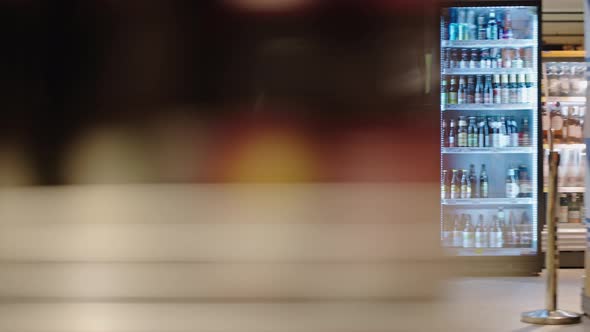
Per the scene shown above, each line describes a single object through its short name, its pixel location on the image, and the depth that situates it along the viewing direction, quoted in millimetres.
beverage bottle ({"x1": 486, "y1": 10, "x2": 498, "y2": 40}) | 8859
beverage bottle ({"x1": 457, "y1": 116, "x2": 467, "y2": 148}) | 8859
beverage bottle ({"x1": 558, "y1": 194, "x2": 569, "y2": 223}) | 9641
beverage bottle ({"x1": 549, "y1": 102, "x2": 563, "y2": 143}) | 9461
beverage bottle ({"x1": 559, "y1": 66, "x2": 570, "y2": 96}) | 9450
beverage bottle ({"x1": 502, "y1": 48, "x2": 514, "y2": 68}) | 8812
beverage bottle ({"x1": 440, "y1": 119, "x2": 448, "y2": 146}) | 8891
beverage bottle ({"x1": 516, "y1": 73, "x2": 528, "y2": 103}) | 8789
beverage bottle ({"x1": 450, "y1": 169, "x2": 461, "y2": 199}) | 8898
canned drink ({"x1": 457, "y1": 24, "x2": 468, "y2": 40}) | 8852
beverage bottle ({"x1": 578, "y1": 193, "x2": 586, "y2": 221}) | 9609
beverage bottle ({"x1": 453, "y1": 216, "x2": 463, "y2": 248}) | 8812
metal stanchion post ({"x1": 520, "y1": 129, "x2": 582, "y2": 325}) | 6309
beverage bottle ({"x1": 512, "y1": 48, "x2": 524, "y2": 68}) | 8797
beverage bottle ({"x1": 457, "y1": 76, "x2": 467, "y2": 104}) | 8828
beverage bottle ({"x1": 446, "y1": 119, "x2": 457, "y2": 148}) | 8906
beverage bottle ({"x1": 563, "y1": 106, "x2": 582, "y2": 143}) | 9508
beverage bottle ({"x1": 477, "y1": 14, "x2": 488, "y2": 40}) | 8883
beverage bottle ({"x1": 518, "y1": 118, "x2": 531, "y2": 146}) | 8867
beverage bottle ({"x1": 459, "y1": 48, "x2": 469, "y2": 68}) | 8820
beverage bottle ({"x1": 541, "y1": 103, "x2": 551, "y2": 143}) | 9362
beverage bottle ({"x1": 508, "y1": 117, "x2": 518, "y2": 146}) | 8883
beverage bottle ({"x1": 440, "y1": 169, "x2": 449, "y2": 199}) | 8945
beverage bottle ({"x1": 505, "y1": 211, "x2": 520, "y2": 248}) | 8953
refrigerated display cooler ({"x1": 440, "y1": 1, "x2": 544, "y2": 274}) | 8797
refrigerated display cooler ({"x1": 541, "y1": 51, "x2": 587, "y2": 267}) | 9438
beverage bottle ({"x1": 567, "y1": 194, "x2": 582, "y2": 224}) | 9641
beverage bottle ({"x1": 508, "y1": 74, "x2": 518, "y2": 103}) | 8805
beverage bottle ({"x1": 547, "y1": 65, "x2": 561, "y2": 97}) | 9438
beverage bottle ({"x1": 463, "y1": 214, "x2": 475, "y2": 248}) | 8953
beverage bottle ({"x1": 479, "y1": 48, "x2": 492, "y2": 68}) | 8820
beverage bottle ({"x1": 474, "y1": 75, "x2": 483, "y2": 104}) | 8812
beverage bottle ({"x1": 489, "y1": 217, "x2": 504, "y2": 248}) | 8961
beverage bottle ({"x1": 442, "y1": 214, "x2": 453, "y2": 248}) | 8960
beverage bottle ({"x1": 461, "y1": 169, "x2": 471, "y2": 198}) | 8906
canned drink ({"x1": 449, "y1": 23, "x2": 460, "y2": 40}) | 8854
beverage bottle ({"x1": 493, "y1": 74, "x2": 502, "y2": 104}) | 8820
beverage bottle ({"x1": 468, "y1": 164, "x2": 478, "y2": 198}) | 8945
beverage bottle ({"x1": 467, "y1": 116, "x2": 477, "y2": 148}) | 8875
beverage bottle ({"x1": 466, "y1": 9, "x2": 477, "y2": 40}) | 8891
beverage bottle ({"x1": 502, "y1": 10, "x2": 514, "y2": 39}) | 8852
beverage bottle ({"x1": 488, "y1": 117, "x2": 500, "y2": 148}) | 8891
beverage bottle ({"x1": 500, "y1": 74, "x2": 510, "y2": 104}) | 8805
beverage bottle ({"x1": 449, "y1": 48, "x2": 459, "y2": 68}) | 8859
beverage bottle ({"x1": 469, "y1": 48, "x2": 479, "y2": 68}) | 8812
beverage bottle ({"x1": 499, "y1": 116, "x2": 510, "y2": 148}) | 8888
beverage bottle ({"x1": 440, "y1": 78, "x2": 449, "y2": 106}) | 8831
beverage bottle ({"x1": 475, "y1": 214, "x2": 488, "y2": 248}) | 8969
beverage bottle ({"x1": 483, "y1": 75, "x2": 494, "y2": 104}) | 8820
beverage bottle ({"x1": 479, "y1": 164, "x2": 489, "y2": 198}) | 8961
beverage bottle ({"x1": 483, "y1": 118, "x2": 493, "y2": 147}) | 8898
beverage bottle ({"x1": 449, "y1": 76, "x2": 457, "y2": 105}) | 8844
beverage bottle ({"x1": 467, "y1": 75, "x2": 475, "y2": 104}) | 8828
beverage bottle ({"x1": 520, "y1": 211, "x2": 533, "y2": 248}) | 8930
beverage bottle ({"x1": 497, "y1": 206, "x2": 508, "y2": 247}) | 9000
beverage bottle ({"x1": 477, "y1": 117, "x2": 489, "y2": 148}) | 8883
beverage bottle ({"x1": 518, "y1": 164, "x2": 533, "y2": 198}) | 8914
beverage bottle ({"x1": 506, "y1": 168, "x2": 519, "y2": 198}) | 8914
